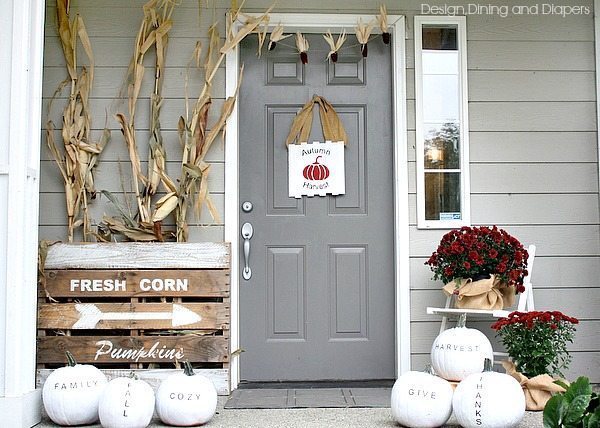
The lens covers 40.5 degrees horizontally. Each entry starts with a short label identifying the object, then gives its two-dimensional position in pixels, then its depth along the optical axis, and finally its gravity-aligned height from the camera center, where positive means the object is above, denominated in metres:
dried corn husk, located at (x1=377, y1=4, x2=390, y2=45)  4.37 +1.17
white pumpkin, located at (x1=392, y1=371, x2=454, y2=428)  3.32 -0.67
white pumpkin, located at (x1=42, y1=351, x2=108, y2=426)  3.45 -0.67
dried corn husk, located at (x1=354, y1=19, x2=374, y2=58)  4.39 +1.12
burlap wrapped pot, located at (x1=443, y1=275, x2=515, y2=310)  3.95 -0.26
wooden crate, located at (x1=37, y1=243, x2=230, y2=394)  4.02 -0.35
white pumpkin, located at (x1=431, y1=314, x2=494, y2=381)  3.64 -0.52
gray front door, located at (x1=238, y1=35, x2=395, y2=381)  4.46 -0.13
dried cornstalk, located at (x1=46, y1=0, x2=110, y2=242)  4.27 +0.55
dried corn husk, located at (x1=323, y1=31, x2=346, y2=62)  4.39 +1.06
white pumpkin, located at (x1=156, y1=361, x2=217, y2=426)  3.42 -0.69
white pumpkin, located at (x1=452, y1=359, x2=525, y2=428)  3.20 -0.65
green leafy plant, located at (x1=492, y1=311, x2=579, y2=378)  3.67 -0.45
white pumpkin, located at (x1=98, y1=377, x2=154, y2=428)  3.32 -0.68
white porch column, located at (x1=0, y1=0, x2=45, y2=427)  3.43 +0.10
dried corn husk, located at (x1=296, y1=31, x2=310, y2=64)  4.43 +1.05
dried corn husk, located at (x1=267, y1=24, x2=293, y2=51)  4.38 +1.10
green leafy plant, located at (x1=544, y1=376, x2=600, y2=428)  2.50 -0.53
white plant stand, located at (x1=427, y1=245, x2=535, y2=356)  3.96 -0.35
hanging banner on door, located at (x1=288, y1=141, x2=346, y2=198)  4.49 +0.38
